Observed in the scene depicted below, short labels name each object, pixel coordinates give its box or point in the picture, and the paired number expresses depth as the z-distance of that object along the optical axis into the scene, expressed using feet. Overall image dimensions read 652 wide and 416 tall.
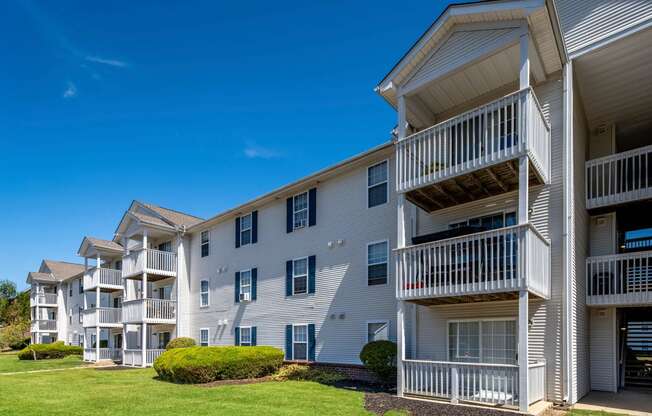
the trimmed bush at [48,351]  105.70
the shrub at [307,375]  47.85
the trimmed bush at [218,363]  49.67
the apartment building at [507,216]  32.86
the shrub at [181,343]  73.51
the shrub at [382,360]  41.73
